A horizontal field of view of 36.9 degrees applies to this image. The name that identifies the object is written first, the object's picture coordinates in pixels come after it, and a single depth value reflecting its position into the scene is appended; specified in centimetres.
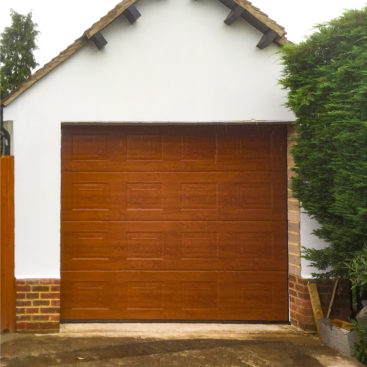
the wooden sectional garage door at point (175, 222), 688
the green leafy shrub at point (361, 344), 539
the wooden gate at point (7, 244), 640
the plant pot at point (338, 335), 566
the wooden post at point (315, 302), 638
